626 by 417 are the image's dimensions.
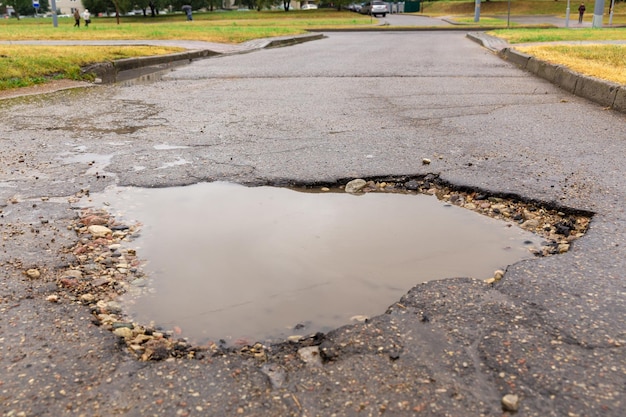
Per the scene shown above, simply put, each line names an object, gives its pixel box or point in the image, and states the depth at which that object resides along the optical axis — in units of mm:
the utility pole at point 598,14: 30875
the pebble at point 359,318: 2566
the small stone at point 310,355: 2179
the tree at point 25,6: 76938
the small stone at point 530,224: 3547
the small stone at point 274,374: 2041
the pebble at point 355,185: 4297
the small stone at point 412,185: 4312
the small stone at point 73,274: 2846
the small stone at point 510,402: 1878
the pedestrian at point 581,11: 39938
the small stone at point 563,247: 3162
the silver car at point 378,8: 56844
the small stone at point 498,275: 2857
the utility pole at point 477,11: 38062
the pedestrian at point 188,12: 50650
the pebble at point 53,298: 2601
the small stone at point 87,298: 2634
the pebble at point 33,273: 2824
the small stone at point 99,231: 3379
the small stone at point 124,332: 2365
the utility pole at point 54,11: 34906
